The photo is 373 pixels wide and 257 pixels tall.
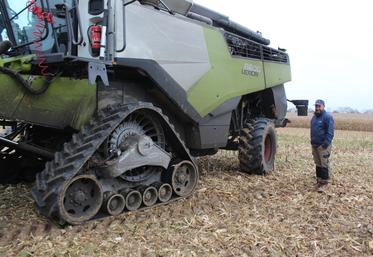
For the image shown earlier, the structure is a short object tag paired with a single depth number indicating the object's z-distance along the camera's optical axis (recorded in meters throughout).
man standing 6.57
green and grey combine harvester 4.20
